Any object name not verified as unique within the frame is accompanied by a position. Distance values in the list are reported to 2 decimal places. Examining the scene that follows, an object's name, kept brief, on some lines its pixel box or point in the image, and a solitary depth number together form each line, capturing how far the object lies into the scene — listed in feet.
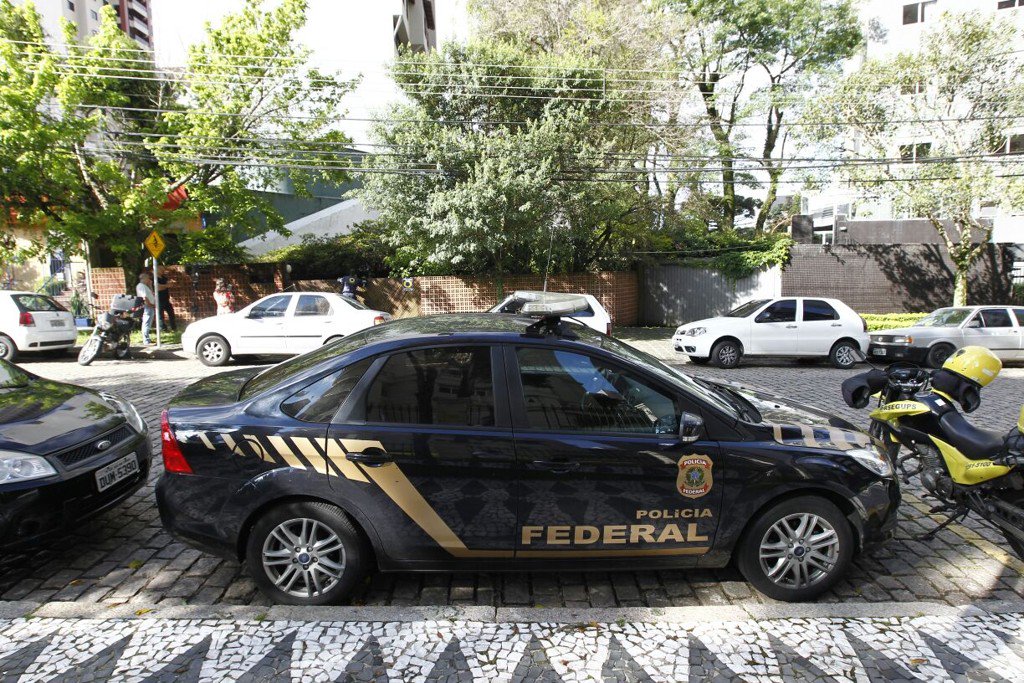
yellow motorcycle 12.39
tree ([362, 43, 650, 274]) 49.32
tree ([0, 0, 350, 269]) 44.06
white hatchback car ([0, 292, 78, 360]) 39.96
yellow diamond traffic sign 45.80
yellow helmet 13.24
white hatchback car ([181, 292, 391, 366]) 39.86
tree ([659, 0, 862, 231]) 68.44
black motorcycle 40.21
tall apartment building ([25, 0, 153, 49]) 145.59
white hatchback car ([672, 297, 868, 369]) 39.45
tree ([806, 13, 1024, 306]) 50.37
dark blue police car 10.53
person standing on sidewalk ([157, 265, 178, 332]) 58.39
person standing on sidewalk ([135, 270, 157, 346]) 47.60
